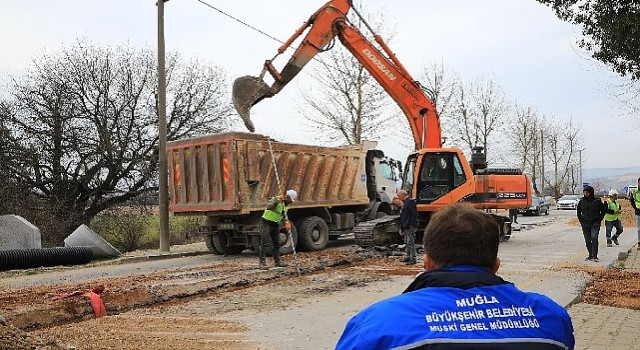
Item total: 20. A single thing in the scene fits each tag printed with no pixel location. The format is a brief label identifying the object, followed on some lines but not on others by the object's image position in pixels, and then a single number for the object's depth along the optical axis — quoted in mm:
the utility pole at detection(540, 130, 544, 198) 62188
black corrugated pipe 14492
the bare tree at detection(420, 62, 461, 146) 39594
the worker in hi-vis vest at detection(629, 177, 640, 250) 16781
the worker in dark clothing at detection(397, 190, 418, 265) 13253
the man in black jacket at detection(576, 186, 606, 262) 13719
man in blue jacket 1954
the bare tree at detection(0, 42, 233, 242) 23172
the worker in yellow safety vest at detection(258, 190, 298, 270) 12852
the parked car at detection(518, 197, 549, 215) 42125
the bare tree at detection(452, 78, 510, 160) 45281
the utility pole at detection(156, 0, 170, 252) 17453
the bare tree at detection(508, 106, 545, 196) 58125
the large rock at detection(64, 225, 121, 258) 16797
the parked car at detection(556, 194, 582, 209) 51112
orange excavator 15906
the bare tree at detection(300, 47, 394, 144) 30859
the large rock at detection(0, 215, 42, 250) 15742
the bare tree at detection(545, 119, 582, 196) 65062
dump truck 15055
